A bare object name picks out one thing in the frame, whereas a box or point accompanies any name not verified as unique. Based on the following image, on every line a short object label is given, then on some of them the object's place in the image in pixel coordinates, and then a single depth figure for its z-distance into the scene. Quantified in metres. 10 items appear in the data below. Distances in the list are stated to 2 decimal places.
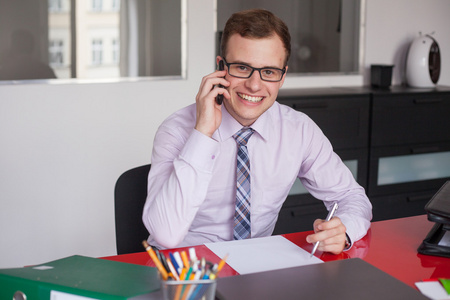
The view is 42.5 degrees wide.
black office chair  1.83
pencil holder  1.01
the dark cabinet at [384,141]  3.44
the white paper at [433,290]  1.25
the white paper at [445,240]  1.54
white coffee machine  3.88
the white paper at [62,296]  1.08
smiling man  1.64
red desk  1.40
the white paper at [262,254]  1.40
